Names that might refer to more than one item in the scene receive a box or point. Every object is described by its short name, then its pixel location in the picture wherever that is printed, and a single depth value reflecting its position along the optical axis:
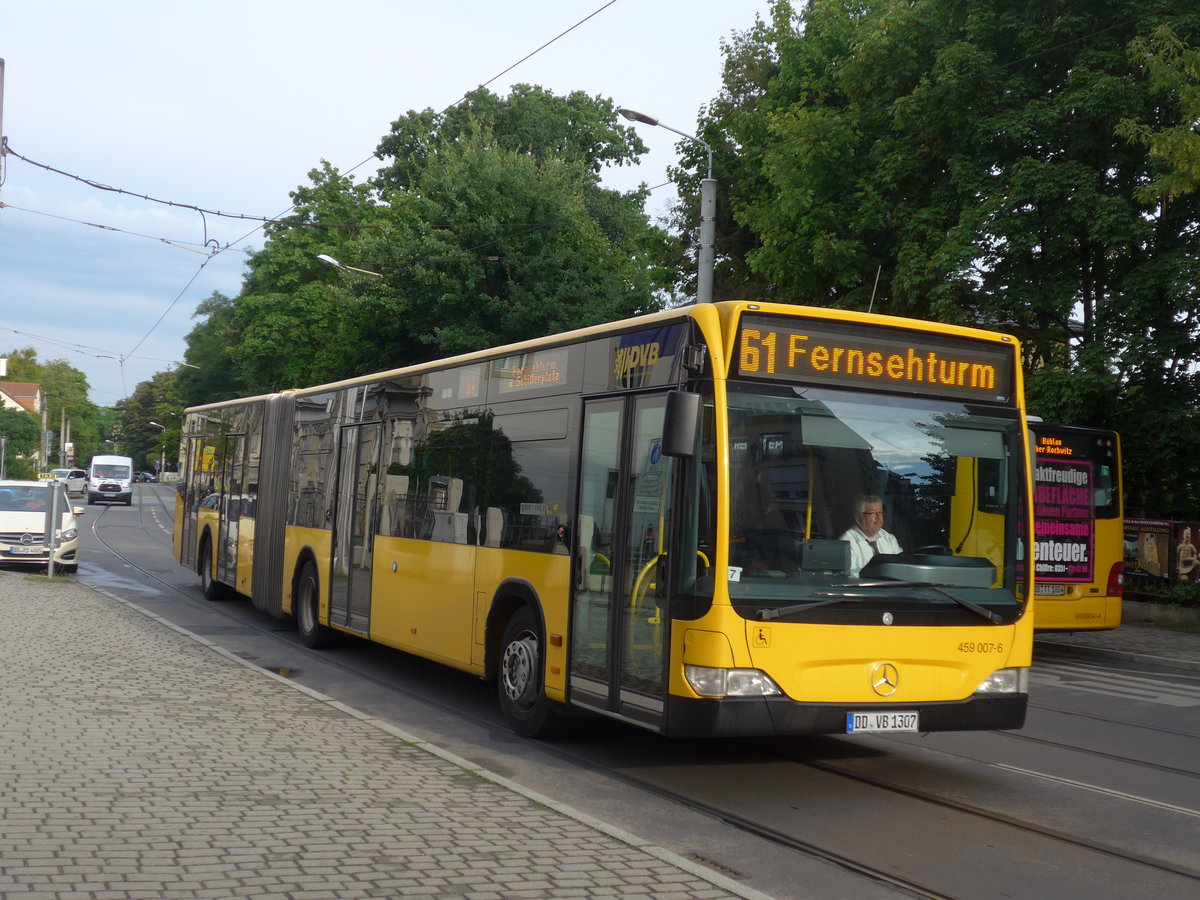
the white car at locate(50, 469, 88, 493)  69.50
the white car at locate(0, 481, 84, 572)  21.55
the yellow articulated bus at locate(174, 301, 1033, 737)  7.01
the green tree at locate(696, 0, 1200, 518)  19.45
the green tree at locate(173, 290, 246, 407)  69.19
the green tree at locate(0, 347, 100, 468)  140.38
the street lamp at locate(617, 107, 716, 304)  19.45
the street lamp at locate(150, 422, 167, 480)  122.09
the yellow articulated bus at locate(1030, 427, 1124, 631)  16.33
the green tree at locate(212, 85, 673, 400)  32.03
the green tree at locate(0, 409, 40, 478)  70.26
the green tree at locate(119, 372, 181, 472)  152.38
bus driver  7.22
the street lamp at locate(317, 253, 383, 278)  33.37
